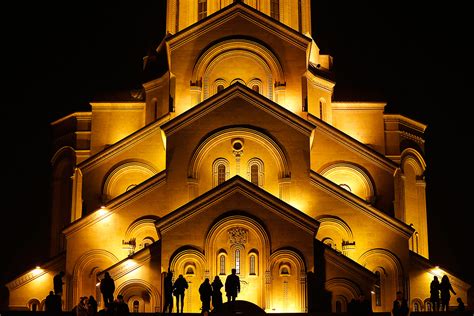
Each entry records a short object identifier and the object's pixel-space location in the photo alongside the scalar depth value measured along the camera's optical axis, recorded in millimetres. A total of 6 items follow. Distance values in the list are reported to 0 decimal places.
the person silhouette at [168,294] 37969
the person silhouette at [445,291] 39219
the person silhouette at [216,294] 37688
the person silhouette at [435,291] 40312
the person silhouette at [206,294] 37156
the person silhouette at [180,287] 38000
